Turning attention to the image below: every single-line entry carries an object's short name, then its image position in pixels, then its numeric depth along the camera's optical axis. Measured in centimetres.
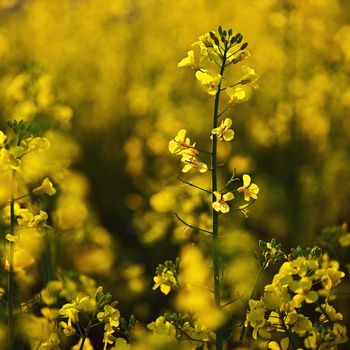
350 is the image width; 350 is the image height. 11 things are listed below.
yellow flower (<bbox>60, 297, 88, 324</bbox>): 434
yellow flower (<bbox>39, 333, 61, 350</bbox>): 442
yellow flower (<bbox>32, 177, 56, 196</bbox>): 477
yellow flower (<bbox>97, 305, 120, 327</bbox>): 419
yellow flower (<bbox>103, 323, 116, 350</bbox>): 423
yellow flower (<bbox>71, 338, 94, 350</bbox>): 488
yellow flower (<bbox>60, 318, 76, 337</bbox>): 430
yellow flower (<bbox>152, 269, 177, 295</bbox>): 450
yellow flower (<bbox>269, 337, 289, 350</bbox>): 432
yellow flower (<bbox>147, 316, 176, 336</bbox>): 426
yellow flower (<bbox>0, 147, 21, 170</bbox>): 447
